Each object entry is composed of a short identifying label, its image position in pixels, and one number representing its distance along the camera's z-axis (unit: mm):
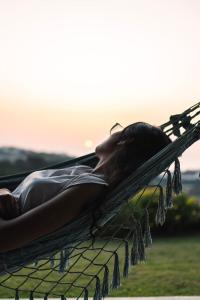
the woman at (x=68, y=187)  1391
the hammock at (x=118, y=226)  1451
